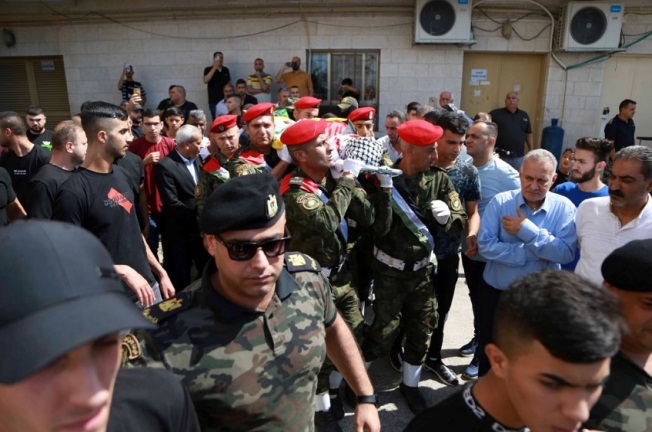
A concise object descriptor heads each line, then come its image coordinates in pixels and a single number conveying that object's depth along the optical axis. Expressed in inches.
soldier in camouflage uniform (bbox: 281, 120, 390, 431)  117.3
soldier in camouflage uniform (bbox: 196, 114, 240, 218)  162.9
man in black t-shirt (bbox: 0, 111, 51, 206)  186.9
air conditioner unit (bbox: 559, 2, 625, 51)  360.2
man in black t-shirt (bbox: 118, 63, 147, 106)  372.8
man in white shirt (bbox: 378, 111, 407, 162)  220.3
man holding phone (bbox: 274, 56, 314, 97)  367.9
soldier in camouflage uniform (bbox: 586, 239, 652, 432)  60.7
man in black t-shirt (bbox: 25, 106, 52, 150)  235.0
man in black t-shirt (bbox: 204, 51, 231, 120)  370.9
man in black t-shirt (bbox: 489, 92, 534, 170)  335.0
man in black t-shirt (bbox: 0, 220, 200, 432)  30.0
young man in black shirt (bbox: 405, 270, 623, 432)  49.2
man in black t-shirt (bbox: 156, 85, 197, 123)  341.1
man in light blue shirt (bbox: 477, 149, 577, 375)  116.3
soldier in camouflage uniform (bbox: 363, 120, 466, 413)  132.3
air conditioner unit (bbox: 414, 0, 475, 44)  357.1
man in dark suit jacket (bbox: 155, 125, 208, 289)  179.3
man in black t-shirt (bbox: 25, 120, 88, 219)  120.0
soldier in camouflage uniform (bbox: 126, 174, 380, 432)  63.1
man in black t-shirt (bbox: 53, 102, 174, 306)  114.0
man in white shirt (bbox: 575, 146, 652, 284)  107.0
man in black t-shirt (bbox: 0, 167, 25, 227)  148.1
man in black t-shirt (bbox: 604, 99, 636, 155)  339.9
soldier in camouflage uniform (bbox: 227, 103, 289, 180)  162.7
